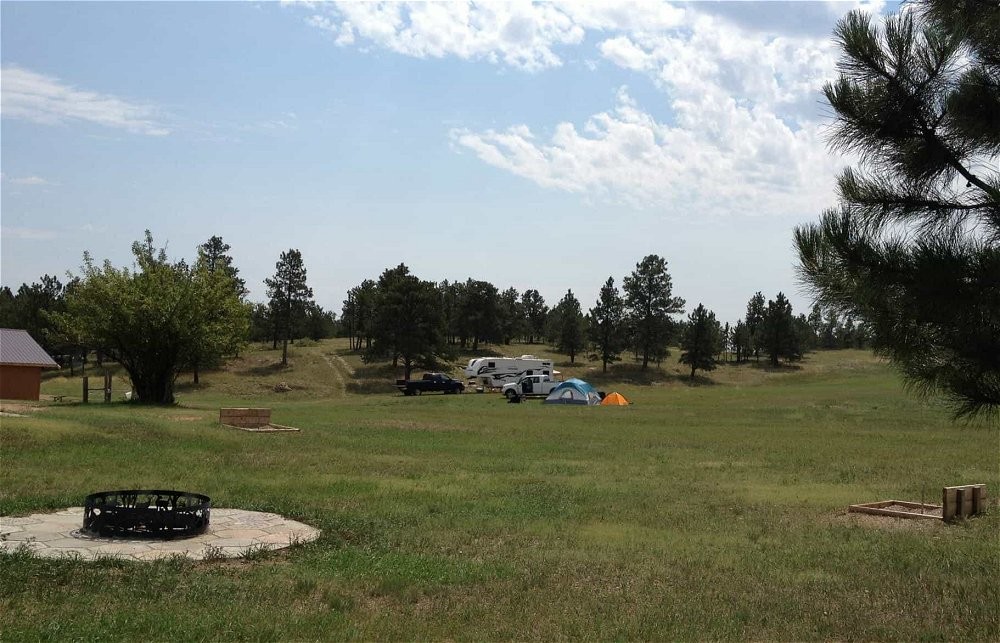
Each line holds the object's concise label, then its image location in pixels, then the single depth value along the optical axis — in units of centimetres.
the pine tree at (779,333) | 7988
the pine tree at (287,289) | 6644
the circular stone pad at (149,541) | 717
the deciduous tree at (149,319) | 3164
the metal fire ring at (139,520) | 778
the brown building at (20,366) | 3313
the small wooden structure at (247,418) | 2127
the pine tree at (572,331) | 7962
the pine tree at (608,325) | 7231
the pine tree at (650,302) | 7344
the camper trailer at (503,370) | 5375
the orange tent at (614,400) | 4314
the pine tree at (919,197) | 594
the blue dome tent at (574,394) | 4316
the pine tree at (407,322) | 6072
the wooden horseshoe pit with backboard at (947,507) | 1087
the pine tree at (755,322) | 8781
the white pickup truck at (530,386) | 4703
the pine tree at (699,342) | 7131
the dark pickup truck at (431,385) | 5062
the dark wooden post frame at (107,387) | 3416
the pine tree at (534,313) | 10412
